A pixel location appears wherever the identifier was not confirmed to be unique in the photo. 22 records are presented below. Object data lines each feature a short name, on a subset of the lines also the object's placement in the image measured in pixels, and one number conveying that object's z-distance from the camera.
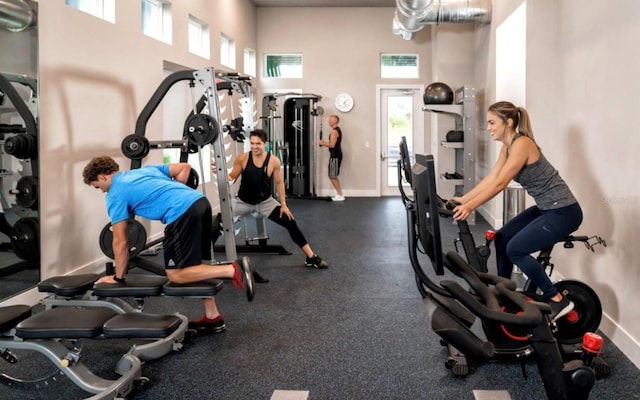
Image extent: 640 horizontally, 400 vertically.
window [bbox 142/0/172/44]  6.00
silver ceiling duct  7.11
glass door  10.34
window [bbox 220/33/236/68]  8.48
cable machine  9.87
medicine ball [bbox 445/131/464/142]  7.67
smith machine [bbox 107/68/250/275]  3.94
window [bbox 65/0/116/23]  4.83
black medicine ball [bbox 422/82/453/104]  7.61
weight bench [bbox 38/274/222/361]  2.89
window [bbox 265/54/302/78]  10.47
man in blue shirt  2.96
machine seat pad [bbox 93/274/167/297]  2.96
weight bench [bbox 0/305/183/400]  2.32
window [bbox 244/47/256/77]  9.87
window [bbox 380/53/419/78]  10.37
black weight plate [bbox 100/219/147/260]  4.06
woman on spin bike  2.76
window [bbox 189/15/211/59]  7.21
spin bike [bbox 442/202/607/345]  2.86
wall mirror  3.57
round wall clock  10.34
